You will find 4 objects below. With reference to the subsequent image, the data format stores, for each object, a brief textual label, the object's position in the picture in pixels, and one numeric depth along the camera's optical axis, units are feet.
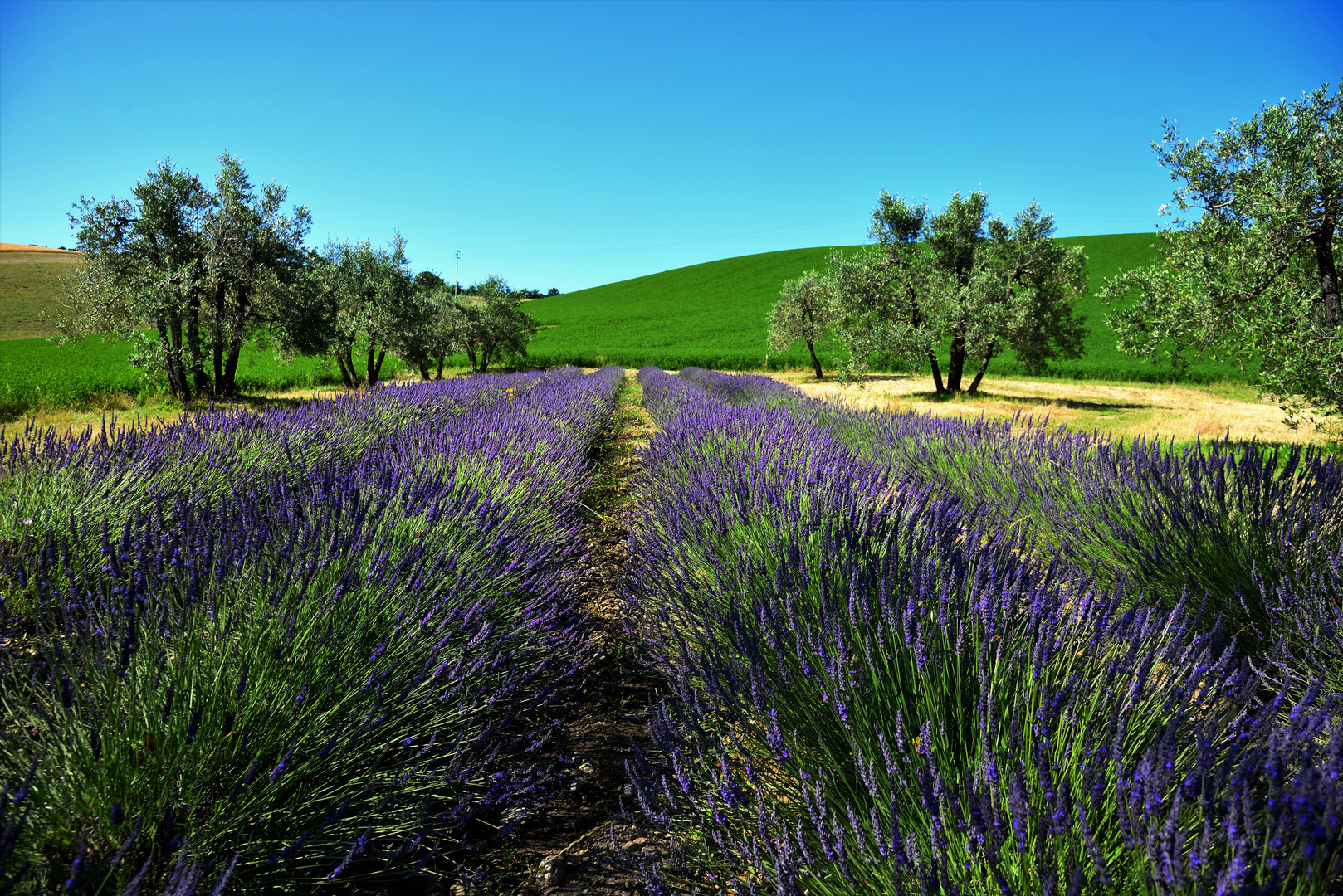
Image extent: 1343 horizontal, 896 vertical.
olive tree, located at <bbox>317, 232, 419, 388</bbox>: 61.62
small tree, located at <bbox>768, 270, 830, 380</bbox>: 96.43
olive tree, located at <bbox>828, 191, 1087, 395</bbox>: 58.34
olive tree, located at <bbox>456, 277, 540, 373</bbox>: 99.14
